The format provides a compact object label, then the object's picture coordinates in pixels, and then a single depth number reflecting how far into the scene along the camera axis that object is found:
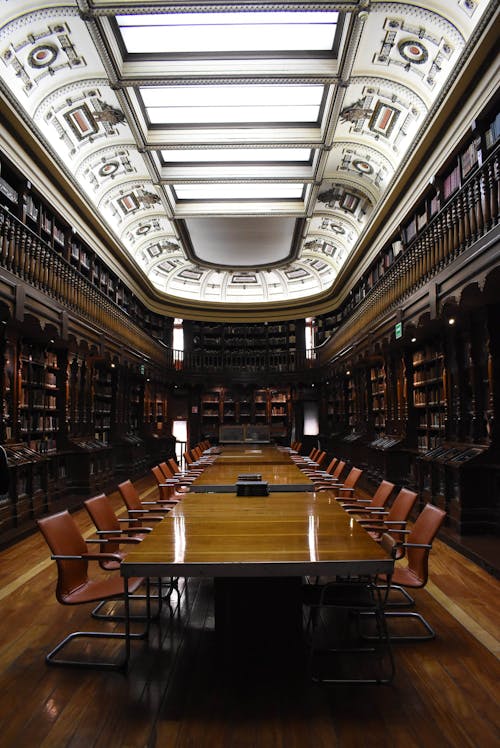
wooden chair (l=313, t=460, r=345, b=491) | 6.00
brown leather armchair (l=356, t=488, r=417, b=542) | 3.48
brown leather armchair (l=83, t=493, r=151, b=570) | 3.33
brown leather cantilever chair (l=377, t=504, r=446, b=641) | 2.94
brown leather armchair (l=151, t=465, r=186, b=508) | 5.53
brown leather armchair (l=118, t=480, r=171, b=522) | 4.21
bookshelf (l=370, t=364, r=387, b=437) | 10.67
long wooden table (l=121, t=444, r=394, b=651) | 2.22
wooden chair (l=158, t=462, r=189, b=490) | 6.24
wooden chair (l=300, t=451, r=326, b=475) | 7.62
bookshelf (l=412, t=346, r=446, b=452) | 7.64
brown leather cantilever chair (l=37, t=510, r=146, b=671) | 2.71
